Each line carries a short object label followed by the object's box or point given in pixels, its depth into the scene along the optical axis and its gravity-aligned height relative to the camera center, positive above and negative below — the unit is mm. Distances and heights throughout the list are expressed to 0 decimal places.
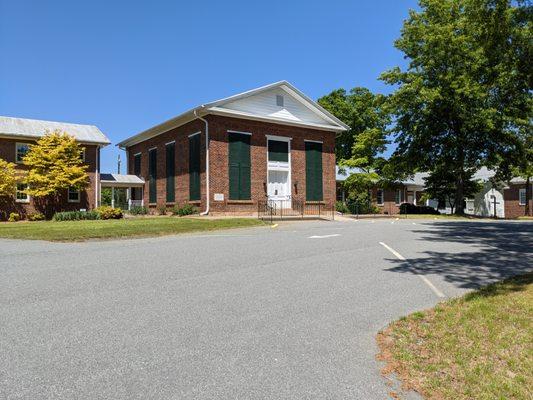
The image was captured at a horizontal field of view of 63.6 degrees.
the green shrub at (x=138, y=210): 31867 -591
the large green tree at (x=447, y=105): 31828 +7416
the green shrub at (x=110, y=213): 26781 -671
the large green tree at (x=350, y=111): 54125 +11405
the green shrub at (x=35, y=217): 27938 -938
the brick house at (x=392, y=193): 40978 +861
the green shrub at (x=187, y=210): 26359 -495
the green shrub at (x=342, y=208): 32969 -506
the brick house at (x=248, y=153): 26125 +3246
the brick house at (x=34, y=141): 28750 +3600
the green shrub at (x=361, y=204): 33625 -212
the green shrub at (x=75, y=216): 25969 -824
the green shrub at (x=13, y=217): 27436 -933
